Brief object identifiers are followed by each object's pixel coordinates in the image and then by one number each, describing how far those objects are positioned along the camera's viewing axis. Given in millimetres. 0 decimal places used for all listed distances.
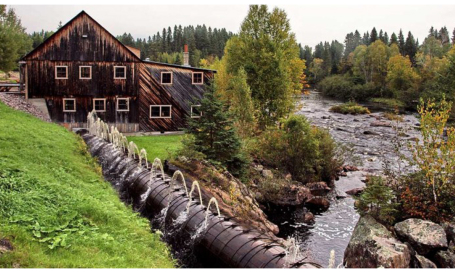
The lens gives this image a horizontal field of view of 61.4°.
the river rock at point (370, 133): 41844
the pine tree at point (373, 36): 108831
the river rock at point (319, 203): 21211
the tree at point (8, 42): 44188
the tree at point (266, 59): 35250
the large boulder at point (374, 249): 13336
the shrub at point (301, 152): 24750
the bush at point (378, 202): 16109
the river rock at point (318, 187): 23848
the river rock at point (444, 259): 13789
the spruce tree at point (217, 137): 20500
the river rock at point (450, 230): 14781
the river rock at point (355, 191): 23597
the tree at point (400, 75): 74125
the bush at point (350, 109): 60344
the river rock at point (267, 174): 23062
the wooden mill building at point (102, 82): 30438
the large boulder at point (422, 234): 14398
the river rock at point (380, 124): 47869
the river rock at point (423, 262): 13786
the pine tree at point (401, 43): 102000
